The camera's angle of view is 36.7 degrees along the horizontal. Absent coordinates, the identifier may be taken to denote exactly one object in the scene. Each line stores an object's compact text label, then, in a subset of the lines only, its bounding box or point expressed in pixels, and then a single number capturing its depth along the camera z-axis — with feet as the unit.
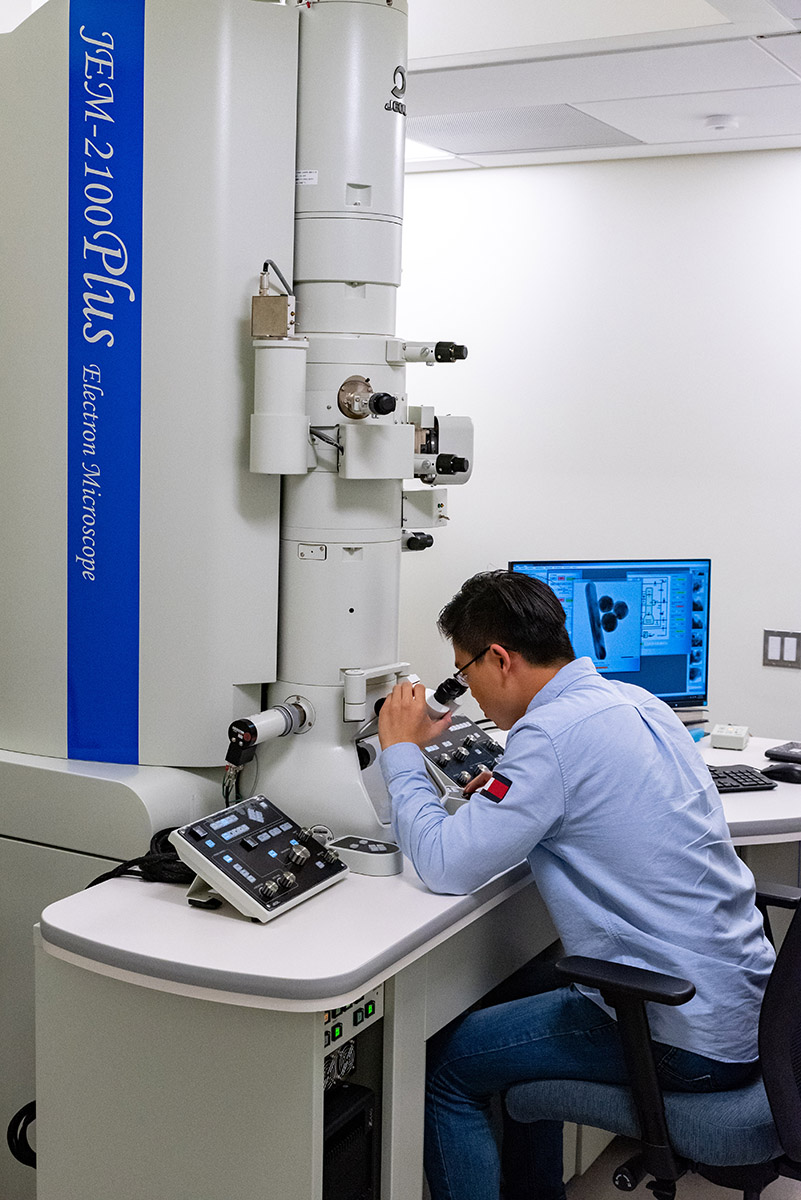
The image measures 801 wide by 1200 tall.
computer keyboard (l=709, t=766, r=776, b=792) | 8.49
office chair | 5.37
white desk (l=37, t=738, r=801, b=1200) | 5.27
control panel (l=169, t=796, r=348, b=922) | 5.69
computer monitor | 9.74
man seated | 5.78
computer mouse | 8.79
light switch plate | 12.47
